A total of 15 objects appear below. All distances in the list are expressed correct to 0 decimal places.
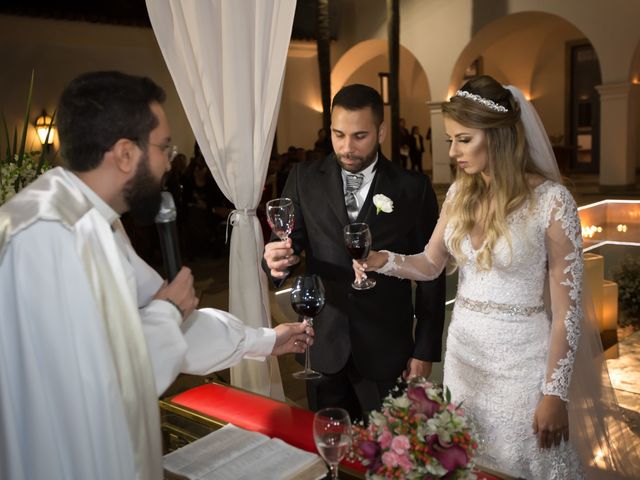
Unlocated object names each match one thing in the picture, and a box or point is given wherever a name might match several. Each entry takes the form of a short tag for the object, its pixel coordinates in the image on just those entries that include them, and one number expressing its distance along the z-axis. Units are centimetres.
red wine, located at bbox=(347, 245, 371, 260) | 254
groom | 284
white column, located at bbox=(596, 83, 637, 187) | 1477
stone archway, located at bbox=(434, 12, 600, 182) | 2022
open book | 188
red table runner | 219
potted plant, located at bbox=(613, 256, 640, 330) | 686
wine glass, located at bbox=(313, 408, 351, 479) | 158
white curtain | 338
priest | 152
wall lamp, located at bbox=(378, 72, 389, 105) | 1853
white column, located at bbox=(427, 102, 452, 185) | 1734
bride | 234
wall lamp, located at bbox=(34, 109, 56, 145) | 1323
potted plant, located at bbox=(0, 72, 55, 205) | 333
